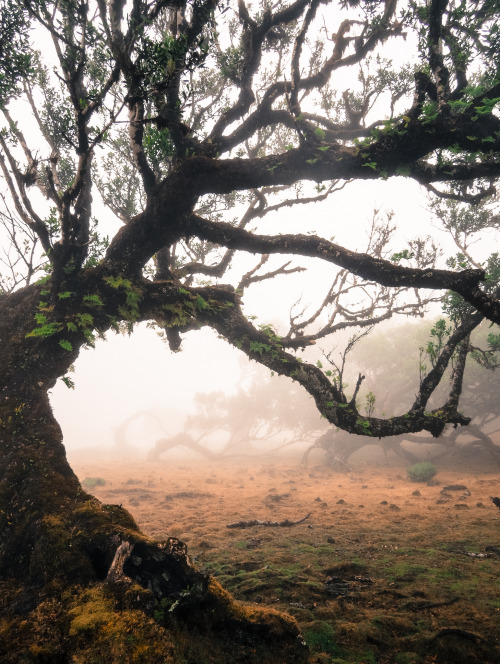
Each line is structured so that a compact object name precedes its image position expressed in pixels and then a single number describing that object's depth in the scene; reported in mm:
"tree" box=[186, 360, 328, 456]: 34594
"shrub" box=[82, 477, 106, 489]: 19156
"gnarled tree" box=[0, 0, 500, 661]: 4320
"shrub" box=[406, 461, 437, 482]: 17703
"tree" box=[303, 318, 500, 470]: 22375
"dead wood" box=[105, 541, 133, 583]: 3578
